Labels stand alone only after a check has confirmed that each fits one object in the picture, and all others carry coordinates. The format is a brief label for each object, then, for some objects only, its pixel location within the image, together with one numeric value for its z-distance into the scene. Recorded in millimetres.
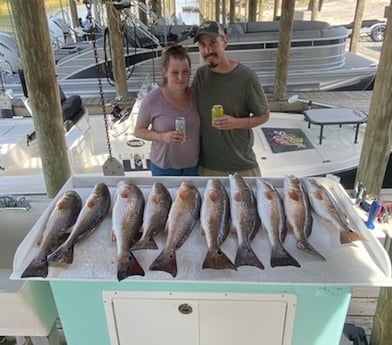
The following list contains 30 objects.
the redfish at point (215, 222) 1229
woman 1933
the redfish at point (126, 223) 1207
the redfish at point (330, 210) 1313
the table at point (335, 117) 4140
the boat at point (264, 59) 7652
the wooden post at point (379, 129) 1940
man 1992
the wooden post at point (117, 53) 6027
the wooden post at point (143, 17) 10066
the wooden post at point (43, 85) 2029
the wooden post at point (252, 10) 11431
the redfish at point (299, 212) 1294
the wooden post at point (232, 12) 13059
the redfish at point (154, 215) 1308
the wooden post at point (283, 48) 6012
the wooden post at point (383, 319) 1755
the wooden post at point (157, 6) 11159
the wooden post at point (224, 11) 10859
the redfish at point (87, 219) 1272
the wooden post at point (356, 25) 9977
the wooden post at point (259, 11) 19053
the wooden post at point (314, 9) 13964
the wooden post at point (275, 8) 14516
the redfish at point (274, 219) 1229
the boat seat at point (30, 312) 1328
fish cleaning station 1215
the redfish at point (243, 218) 1235
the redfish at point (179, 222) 1230
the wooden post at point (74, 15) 12292
